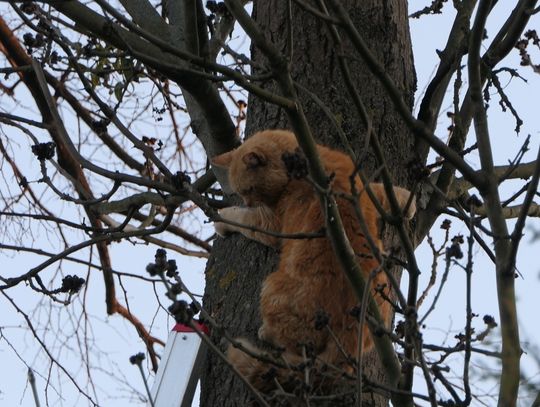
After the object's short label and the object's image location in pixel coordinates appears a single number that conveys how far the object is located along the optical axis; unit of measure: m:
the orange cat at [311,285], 7.39
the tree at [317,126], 5.43
